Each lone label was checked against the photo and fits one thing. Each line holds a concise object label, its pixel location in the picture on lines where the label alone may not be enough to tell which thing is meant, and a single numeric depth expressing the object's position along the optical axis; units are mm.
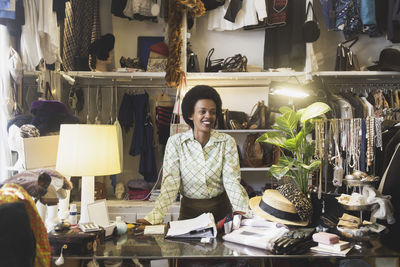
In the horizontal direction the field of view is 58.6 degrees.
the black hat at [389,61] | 3867
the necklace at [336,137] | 3064
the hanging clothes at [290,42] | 4004
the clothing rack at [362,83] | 4273
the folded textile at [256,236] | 1677
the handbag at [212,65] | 4102
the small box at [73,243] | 1639
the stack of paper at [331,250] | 1605
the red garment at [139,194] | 4148
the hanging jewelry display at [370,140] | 2900
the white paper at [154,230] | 1945
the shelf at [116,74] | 3934
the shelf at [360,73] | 3867
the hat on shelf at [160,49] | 4070
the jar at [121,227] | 1942
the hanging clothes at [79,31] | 4035
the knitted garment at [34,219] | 1283
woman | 2568
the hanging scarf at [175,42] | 3855
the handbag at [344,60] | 3996
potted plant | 2229
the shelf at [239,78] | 3906
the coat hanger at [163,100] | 4316
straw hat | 1957
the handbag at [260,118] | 3973
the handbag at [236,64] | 3985
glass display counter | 1589
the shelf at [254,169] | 3939
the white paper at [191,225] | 1867
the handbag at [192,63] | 4086
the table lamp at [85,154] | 2070
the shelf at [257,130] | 3918
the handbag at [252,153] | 4008
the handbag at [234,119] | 4016
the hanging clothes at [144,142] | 4234
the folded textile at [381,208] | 1854
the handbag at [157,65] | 4027
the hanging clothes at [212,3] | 4184
